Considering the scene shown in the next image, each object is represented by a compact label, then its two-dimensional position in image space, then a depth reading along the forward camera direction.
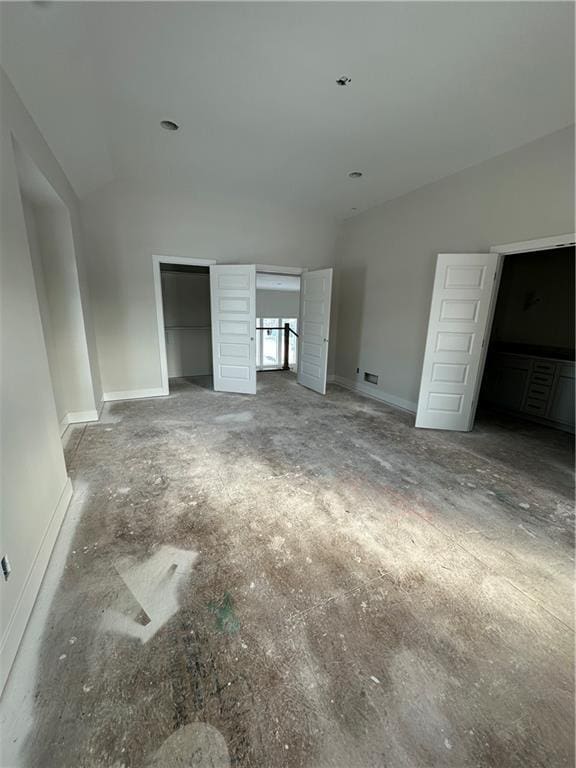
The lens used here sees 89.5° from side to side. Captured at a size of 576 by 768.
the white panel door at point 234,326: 4.50
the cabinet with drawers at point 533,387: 3.58
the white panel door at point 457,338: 3.13
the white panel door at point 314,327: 4.69
